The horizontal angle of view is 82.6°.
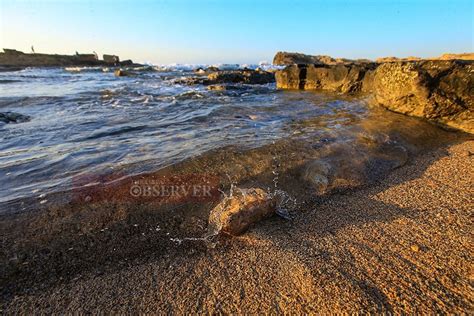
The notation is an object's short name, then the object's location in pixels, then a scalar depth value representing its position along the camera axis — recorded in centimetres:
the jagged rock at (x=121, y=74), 2448
